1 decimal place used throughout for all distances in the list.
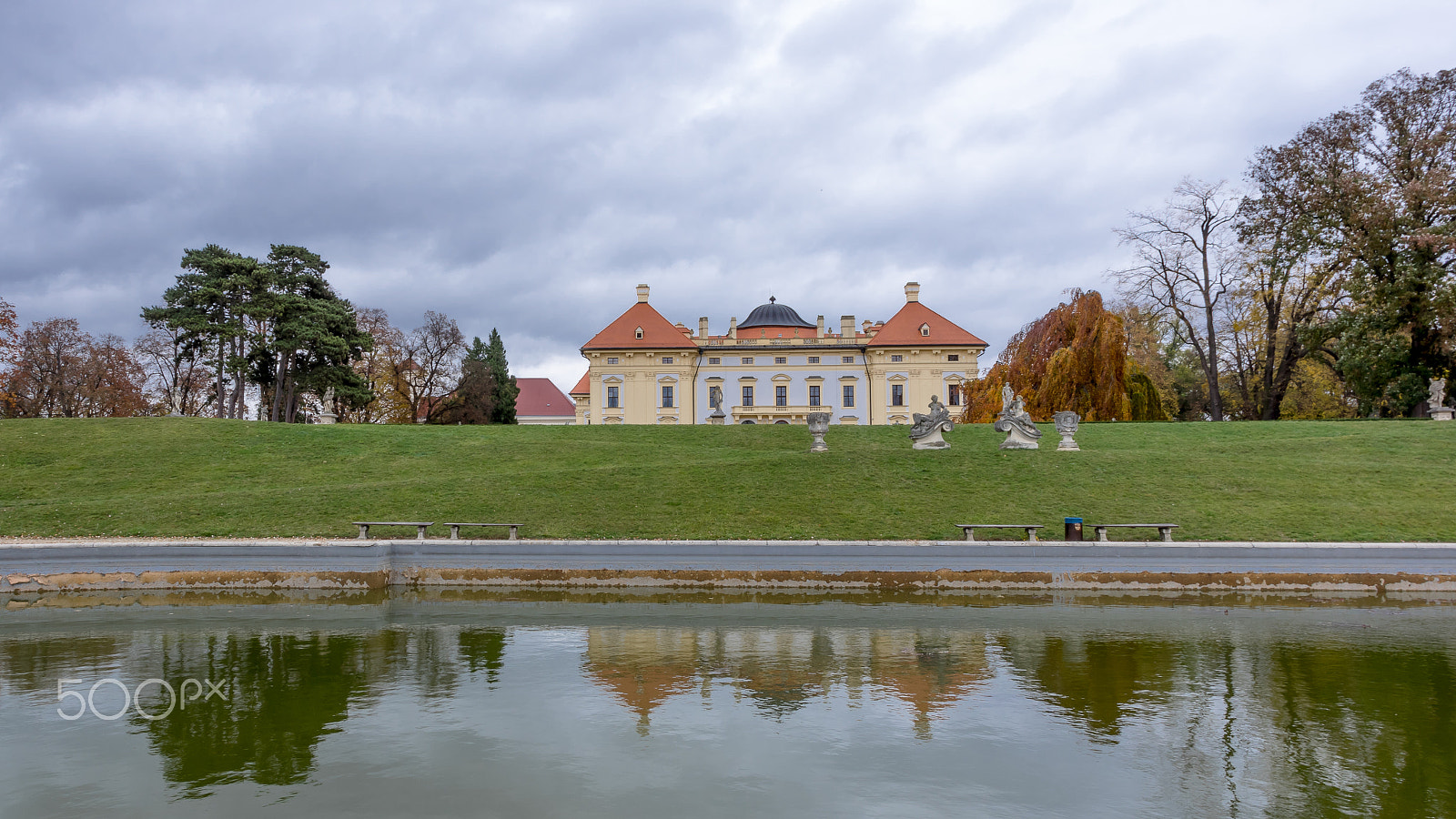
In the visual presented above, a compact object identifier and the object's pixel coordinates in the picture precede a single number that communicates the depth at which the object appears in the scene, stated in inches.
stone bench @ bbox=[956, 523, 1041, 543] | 556.8
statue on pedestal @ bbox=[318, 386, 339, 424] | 1306.6
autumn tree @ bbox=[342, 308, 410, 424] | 2085.4
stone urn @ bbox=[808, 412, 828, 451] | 923.4
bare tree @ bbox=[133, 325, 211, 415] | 1929.1
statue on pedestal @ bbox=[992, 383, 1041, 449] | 877.2
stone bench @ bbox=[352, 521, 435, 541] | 555.5
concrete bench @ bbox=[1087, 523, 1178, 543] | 558.3
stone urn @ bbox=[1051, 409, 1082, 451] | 883.4
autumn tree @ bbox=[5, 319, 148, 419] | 1678.2
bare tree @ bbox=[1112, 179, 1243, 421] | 1476.4
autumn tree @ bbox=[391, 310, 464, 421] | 2112.5
